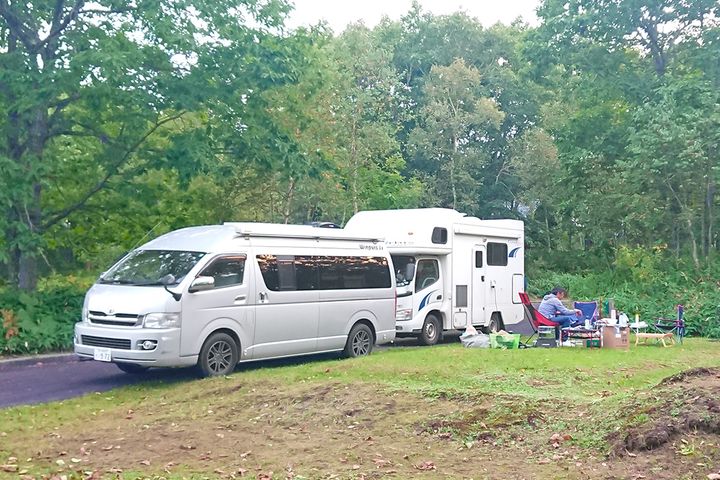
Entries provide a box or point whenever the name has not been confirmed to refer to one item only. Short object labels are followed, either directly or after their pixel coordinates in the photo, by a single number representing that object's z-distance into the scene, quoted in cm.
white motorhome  1702
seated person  1648
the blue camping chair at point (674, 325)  1741
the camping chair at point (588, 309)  1762
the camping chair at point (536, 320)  1634
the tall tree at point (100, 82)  1471
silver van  1129
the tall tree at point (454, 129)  3897
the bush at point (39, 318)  1472
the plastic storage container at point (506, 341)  1571
